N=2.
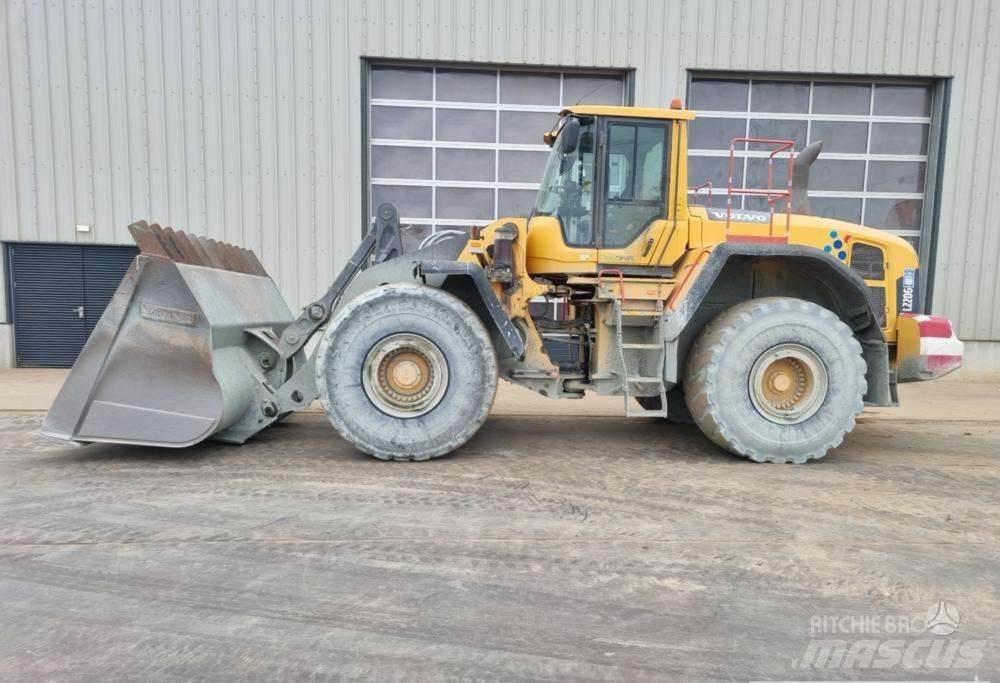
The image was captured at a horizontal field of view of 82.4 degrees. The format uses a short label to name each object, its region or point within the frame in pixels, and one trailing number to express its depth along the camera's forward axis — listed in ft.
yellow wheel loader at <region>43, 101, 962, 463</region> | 13.73
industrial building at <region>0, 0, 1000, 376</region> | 28.99
